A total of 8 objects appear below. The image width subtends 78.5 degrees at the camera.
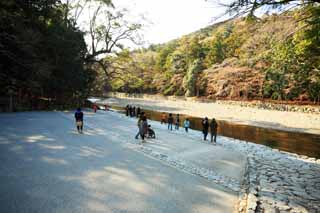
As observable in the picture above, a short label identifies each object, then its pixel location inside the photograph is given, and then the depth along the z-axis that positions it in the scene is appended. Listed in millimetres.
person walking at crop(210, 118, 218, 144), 10242
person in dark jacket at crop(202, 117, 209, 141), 10547
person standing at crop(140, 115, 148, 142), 9031
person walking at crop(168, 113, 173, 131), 13833
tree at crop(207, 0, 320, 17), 4281
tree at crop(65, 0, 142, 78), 23172
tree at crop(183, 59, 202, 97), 39125
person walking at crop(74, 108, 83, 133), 9570
